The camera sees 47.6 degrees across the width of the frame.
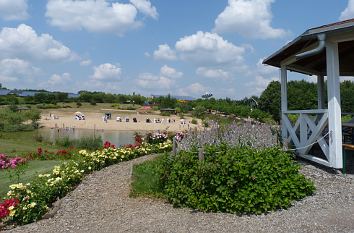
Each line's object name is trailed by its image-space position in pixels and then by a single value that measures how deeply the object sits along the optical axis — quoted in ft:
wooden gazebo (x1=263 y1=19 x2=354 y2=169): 24.95
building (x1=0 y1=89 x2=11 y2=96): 303.07
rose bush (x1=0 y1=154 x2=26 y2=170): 38.45
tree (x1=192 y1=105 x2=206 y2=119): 161.06
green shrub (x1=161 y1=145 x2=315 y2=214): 19.61
